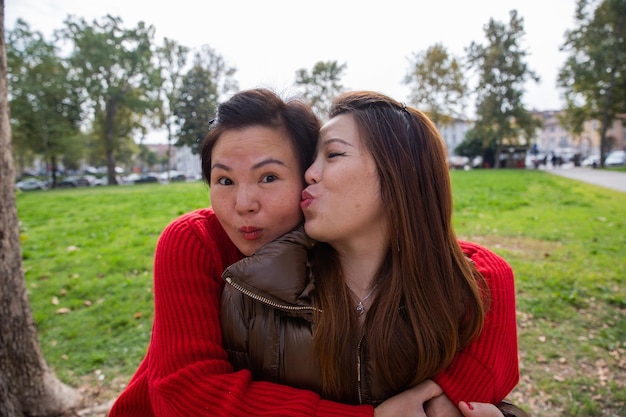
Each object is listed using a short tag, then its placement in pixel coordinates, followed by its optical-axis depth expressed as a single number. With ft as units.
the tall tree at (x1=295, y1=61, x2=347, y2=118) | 169.15
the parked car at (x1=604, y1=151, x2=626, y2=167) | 144.63
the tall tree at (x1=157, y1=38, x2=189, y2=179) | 139.85
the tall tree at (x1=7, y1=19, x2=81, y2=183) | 109.29
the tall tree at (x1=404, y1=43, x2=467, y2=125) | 135.33
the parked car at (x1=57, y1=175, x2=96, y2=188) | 147.33
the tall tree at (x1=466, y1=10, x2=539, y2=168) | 129.49
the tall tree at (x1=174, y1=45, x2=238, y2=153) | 119.96
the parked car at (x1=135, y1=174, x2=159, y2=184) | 157.15
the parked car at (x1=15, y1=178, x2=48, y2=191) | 137.49
